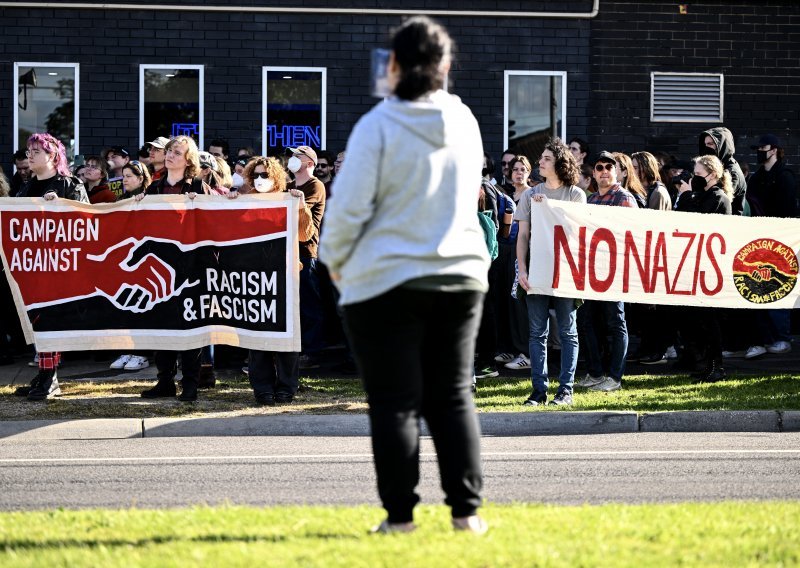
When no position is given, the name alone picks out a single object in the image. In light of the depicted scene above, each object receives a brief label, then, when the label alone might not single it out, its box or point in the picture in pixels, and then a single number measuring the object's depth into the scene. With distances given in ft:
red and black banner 36.47
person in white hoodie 15.99
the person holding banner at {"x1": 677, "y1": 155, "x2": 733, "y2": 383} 38.96
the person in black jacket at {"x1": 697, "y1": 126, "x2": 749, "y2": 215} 43.91
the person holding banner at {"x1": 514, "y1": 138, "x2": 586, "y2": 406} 35.01
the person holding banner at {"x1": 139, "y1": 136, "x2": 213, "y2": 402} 35.91
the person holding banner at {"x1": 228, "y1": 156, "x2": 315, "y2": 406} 35.63
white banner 37.37
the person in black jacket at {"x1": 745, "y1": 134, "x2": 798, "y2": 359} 45.65
